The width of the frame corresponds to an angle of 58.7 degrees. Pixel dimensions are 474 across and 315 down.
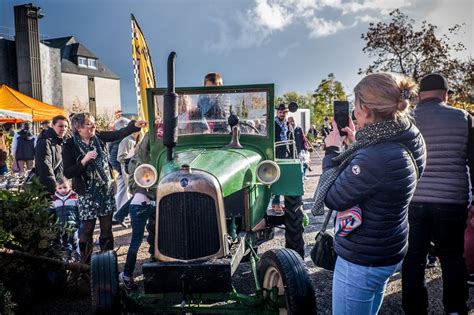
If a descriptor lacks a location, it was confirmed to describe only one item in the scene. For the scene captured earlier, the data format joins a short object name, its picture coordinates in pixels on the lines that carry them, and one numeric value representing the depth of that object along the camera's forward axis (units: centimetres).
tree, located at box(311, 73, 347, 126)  3631
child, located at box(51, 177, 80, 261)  434
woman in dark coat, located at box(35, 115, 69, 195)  454
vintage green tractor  260
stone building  2920
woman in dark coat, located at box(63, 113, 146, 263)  406
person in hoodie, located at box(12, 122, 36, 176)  1112
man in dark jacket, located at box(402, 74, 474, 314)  306
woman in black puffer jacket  183
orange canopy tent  1374
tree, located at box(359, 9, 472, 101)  1753
